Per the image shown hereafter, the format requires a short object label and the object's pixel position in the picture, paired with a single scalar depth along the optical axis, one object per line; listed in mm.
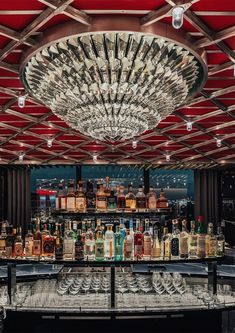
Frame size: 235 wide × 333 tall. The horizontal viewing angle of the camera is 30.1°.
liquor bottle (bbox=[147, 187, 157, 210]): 6765
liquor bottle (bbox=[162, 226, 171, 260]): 5131
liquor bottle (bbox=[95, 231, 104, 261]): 4850
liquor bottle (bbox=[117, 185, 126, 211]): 6663
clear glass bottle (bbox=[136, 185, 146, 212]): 6645
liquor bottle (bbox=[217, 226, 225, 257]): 5118
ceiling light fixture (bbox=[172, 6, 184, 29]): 2496
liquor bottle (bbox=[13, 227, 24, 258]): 5017
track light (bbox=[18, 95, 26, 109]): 5123
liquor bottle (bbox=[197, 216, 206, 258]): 4922
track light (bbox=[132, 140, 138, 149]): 8589
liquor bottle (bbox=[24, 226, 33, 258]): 5028
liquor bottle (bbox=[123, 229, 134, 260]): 4852
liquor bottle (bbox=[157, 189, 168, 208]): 6855
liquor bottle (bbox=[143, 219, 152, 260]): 4936
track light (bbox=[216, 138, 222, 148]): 8531
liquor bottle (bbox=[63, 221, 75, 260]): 4853
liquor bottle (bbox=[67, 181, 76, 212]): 6609
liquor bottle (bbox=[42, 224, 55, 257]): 5104
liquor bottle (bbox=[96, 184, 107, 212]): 6566
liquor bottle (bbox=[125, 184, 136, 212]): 6625
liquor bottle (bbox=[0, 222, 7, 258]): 5434
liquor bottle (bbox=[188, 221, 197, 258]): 4984
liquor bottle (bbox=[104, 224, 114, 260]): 4914
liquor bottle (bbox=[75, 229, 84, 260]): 4868
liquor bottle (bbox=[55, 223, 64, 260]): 4820
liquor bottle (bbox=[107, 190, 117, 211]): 6625
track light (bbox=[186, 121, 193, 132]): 6798
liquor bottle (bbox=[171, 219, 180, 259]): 4918
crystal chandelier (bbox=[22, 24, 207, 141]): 2887
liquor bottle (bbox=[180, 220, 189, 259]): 4882
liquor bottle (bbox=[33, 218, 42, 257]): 5113
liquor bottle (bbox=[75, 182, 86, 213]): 6590
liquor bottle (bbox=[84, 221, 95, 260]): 5082
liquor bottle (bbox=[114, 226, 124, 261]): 5004
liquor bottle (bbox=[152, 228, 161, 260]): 4828
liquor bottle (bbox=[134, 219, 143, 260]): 4887
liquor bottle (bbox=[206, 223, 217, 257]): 5012
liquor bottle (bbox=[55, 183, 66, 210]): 6656
